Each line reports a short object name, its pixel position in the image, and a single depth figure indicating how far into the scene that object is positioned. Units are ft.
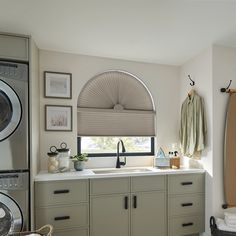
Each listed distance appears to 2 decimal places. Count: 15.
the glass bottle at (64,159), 8.36
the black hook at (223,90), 8.52
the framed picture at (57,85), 8.87
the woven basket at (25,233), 5.81
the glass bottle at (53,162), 8.13
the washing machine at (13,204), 6.55
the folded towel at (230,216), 7.70
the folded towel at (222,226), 7.61
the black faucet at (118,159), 9.64
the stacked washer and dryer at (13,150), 6.59
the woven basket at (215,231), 7.55
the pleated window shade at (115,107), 9.46
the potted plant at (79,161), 8.51
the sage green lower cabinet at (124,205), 7.32
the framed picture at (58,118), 8.84
